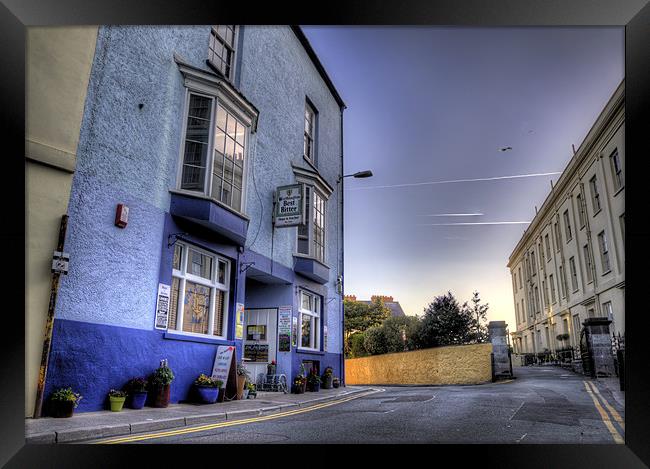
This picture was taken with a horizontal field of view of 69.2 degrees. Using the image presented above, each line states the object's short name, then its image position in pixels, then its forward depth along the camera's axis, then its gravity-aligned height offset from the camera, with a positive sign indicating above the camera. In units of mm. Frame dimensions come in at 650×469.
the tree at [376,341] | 30922 +164
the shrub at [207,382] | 9148 -751
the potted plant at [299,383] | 13098 -1096
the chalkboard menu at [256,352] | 13484 -262
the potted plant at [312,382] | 14078 -1137
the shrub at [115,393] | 7294 -778
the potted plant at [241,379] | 10211 -779
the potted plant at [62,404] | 6334 -823
